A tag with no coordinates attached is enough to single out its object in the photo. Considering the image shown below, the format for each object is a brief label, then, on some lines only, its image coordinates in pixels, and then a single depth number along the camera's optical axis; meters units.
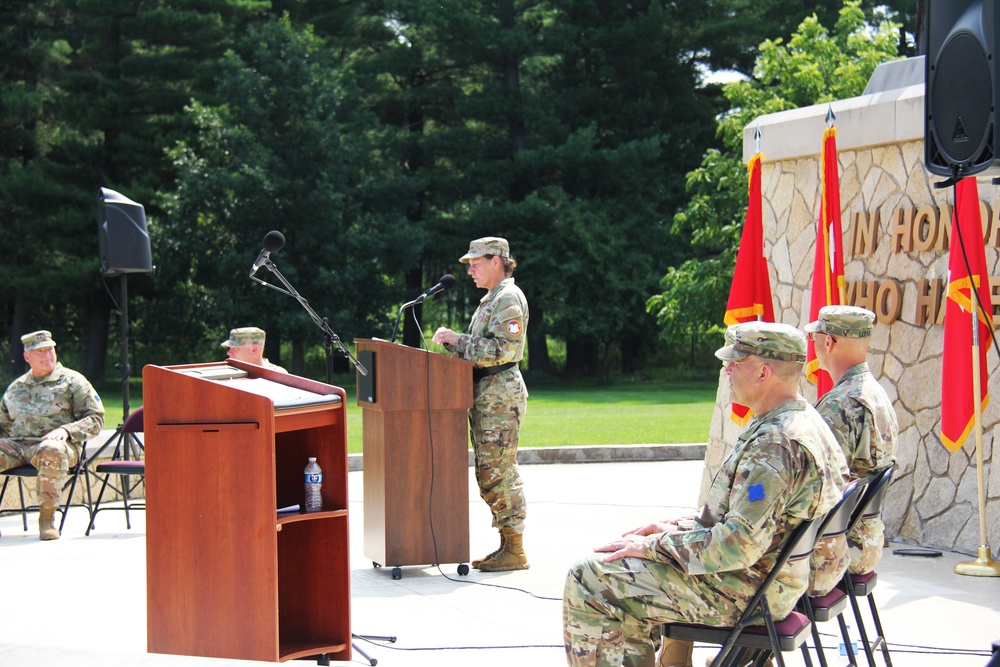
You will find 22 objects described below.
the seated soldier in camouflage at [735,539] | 7.31
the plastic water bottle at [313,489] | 8.92
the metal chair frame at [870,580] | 8.78
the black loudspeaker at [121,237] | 20.20
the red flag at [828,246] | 15.32
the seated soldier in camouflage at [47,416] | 16.98
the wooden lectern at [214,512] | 8.11
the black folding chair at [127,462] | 17.07
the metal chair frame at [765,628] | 7.33
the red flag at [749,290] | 16.33
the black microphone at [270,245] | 10.32
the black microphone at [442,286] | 12.47
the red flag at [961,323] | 13.51
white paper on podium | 8.45
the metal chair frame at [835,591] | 7.99
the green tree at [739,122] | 48.79
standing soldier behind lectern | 13.69
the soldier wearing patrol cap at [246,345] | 17.75
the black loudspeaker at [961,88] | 8.47
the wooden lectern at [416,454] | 13.48
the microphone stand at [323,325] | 10.37
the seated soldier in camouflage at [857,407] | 9.48
